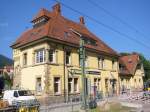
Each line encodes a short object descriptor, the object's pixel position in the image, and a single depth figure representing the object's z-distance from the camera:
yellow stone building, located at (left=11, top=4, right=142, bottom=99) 16.77
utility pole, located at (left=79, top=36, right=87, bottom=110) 9.50
